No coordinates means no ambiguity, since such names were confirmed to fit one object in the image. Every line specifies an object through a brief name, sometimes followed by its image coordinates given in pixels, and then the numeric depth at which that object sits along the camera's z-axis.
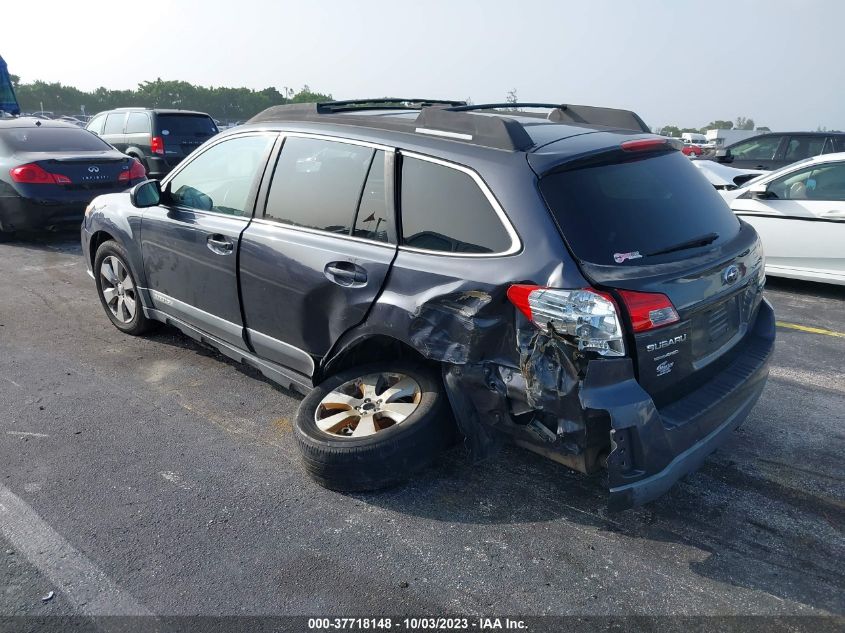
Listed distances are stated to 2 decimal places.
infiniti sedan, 8.62
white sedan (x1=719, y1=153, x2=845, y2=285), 6.69
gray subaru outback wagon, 2.67
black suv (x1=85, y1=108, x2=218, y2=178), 14.36
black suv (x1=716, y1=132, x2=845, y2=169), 11.31
